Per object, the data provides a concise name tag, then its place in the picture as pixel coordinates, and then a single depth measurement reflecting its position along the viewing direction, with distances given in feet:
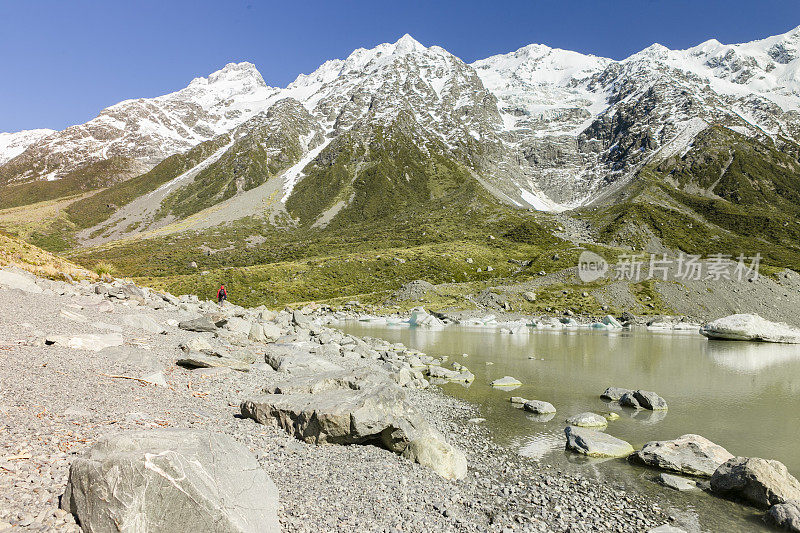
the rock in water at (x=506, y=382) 86.69
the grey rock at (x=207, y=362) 59.93
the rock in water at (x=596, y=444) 49.75
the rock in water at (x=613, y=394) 77.00
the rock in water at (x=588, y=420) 60.70
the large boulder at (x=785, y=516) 34.24
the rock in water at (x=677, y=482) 42.27
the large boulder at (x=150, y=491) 20.13
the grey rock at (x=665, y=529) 32.68
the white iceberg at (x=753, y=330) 188.75
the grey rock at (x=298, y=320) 150.69
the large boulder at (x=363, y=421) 40.60
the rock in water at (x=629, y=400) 72.62
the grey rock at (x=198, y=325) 85.76
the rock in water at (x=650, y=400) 71.51
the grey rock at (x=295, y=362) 67.26
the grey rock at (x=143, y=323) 76.89
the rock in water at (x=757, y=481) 38.47
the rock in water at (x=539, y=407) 66.54
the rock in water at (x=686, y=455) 45.29
